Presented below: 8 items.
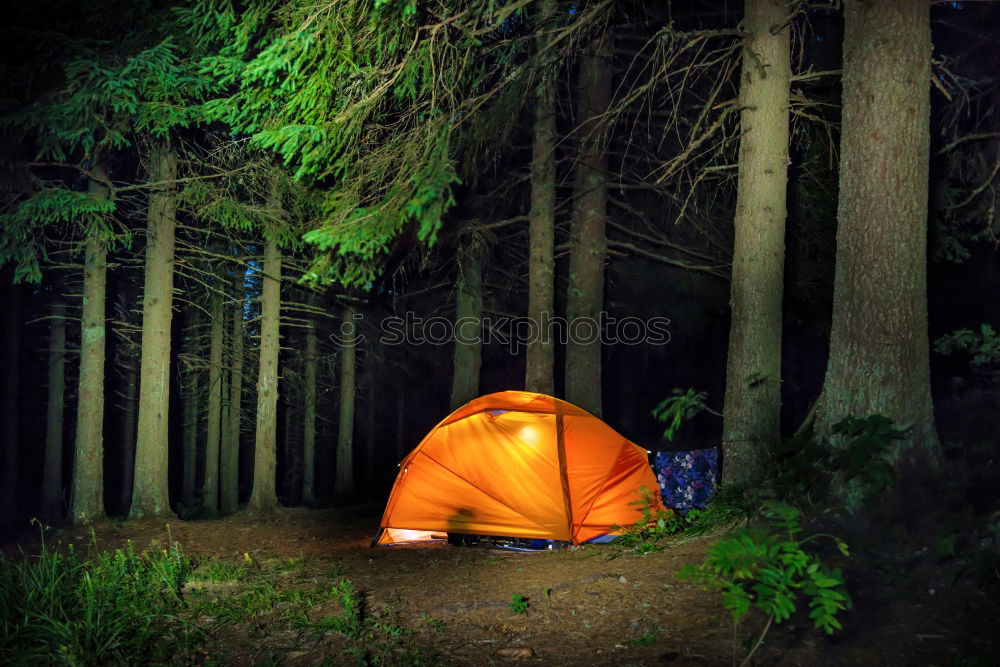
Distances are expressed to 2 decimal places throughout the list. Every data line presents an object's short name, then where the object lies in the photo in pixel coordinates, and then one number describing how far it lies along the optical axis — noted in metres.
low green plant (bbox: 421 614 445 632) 4.66
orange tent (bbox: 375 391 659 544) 8.07
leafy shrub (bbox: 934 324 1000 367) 7.44
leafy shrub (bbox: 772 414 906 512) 4.39
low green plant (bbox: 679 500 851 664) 3.11
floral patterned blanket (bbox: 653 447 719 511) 8.29
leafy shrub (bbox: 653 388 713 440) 5.62
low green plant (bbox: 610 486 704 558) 6.41
